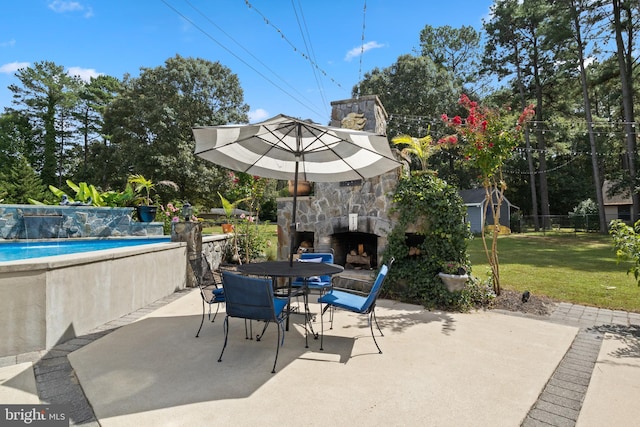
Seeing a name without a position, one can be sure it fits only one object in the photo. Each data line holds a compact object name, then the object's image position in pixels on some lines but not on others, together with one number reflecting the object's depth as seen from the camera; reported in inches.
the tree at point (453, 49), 1147.9
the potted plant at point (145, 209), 396.2
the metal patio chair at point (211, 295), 167.2
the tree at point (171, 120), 805.9
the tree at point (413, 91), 960.3
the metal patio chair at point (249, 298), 126.7
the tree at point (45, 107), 1036.5
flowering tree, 223.8
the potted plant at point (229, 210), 354.9
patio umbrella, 158.4
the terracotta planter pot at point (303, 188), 329.7
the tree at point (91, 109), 1134.4
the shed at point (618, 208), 1203.9
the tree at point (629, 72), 690.8
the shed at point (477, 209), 954.7
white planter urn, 216.3
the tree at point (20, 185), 695.1
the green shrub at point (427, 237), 233.1
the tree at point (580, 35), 742.5
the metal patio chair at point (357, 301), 148.8
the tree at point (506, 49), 955.5
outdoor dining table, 150.7
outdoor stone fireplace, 277.4
